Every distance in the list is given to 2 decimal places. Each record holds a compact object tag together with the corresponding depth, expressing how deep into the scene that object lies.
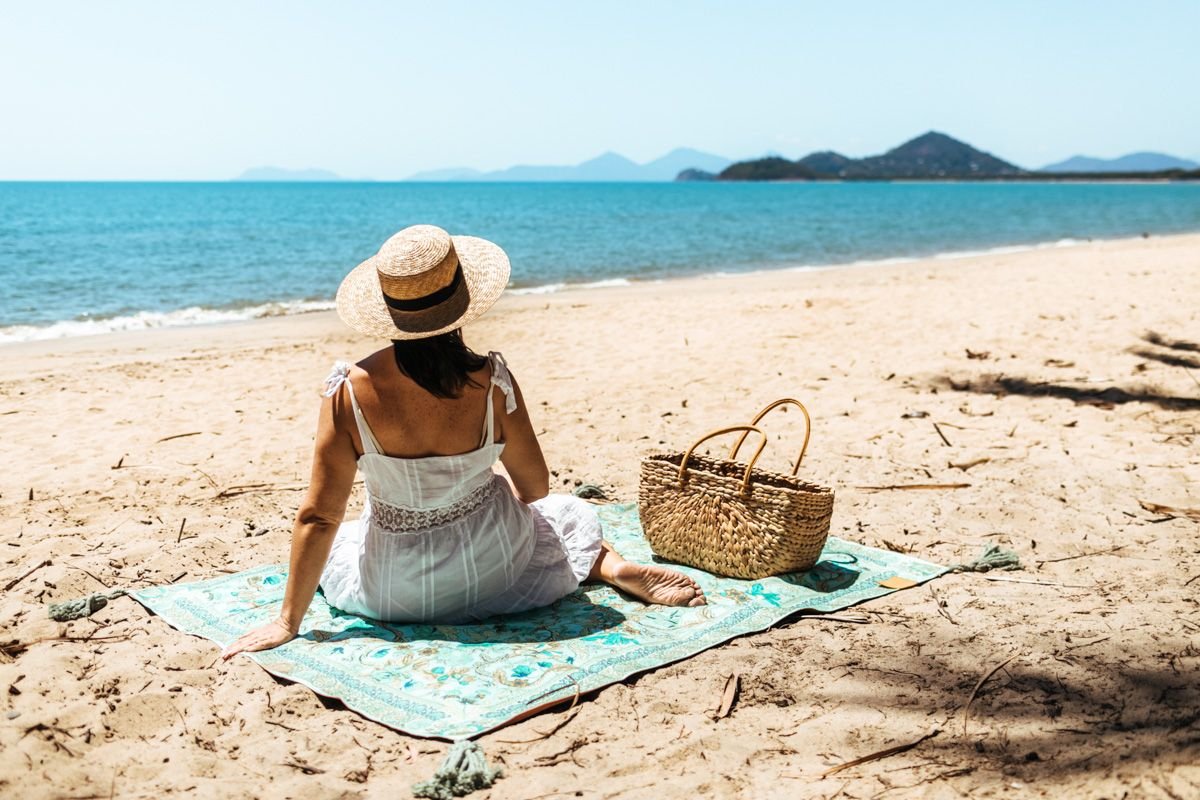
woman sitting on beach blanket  3.03
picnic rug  2.87
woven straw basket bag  3.74
